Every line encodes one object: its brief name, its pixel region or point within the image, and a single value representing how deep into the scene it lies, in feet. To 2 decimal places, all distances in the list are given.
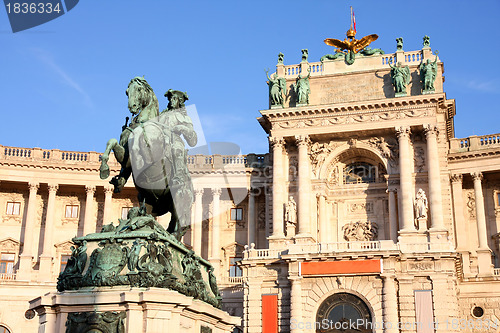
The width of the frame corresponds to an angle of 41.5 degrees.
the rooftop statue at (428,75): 138.92
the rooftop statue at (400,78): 140.77
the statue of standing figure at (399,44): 147.13
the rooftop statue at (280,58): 154.10
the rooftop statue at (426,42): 146.92
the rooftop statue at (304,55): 153.17
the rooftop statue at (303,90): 146.82
